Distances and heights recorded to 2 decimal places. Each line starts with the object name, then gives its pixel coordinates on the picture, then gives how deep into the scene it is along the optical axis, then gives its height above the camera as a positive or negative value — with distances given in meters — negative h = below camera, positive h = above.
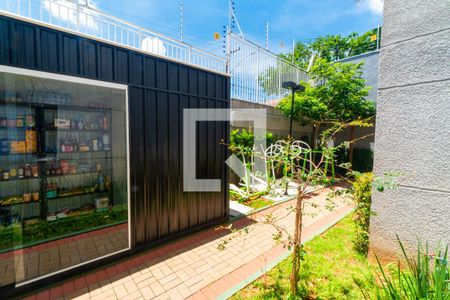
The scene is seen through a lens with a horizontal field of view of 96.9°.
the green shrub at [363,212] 3.01 -1.07
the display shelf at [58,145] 3.70 -0.13
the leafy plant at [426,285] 1.56 -1.18
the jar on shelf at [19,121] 3.55 +0.30
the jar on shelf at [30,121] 3.64 +0.31
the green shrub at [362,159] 10.65 -0.97
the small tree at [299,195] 1.99 -0.54
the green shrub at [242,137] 6.42 +0.11
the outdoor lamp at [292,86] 5.53 +1.58
